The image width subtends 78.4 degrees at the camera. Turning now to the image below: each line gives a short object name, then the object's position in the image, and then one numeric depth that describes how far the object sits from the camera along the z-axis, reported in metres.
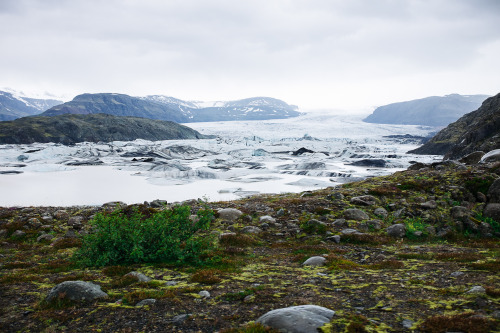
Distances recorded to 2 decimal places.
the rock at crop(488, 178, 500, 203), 11.09
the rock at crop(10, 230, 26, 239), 11.44
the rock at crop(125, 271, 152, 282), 6.23
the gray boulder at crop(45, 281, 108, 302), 5.09
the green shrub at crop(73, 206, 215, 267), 7.35
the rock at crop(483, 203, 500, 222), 10.03
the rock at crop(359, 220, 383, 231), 10.68
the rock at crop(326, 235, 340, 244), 9.75
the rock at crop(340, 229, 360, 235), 10.14
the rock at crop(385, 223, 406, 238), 10.02
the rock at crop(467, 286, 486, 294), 4.64
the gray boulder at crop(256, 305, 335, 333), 3.84
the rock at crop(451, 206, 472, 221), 10.32
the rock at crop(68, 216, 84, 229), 12.46
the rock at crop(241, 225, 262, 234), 10.89
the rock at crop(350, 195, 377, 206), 12.82
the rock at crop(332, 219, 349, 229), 10.96
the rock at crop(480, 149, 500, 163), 17.27
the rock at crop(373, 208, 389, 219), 11.76
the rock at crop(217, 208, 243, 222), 12.45
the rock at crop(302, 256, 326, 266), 7.46
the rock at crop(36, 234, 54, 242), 11.06
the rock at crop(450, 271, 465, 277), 5.74
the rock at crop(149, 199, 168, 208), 15.54
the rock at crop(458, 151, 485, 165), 20.00
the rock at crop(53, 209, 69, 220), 13.87
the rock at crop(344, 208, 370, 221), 11.52
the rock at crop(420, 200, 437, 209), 11.59
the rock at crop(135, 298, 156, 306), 5.00
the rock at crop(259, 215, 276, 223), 11.90
